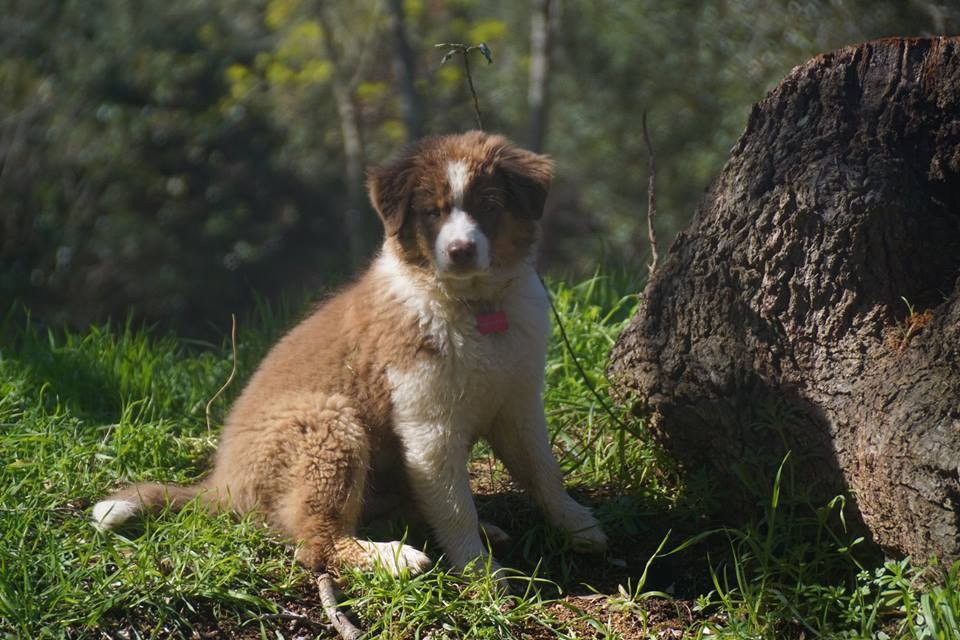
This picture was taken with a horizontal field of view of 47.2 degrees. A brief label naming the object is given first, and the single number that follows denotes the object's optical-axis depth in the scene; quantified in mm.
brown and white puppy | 4117
